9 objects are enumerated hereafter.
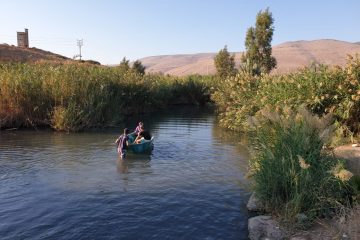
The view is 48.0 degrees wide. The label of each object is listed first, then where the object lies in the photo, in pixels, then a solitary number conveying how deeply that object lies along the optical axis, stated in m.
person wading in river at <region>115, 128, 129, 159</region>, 16.72
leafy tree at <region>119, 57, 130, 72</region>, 59.26
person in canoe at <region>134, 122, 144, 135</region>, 19.34
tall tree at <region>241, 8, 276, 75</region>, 47.03
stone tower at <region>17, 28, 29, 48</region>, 83.56
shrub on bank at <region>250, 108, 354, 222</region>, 8.98
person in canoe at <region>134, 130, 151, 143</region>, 18.24
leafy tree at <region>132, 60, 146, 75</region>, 65.86
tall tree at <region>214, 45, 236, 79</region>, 60.53
